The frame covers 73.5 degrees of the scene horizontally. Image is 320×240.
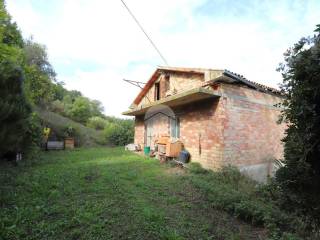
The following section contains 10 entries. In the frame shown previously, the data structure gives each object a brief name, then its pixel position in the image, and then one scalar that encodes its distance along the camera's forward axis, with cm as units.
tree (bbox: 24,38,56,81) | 2172
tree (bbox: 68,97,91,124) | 2433
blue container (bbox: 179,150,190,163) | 855
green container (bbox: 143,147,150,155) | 1226
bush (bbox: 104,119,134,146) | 1905
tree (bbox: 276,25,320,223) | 281
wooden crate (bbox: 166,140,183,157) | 891
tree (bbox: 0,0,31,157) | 475
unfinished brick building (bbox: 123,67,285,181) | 738
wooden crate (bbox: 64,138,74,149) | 1498
